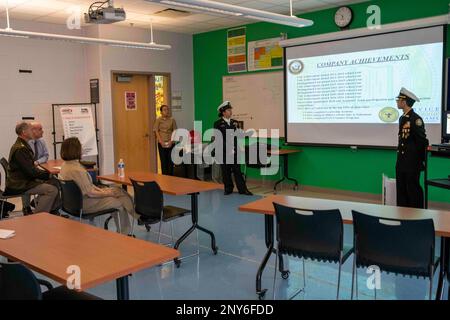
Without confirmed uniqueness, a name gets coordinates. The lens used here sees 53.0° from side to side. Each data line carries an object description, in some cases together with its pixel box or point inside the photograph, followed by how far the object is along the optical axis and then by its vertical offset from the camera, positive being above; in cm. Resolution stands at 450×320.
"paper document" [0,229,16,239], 268 -69
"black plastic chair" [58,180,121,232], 427 -82
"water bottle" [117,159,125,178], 512 -61
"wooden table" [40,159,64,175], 558 -65
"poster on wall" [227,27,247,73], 831 +117
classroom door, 867 -12
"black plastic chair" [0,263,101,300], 197 -73
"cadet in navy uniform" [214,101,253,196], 735 -74
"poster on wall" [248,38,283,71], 777 +101
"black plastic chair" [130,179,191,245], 415 -84
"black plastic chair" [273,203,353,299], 288 -80
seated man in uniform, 509 -68
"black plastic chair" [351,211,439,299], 259 -80
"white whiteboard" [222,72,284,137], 789 +26
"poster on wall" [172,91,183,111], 927 +27
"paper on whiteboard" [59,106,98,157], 785 -17
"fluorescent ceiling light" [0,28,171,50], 579 +109
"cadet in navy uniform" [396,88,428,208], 515 -46
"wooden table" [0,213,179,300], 211 -71
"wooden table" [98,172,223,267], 418 -70
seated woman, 428 -72
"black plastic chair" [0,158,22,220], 531 -91
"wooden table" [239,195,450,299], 279 -71
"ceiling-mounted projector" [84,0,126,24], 506 +114
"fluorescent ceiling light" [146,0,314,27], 435 +108
